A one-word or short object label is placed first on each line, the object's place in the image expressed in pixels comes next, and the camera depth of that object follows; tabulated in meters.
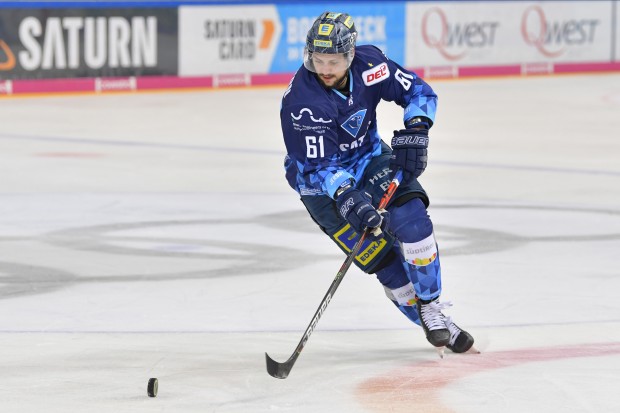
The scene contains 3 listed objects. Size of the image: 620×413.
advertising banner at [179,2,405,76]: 40.97
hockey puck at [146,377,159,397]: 10.52
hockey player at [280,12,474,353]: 11.51
